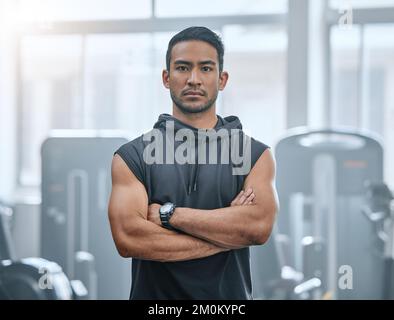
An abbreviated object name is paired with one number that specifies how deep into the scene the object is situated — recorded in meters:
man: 3.02
